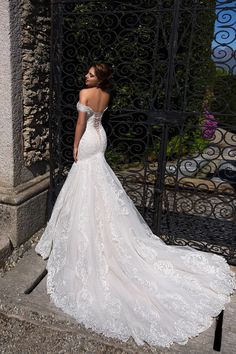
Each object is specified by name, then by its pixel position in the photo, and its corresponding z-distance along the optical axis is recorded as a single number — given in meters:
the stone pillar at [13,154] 3.38
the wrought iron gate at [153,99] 3.47
